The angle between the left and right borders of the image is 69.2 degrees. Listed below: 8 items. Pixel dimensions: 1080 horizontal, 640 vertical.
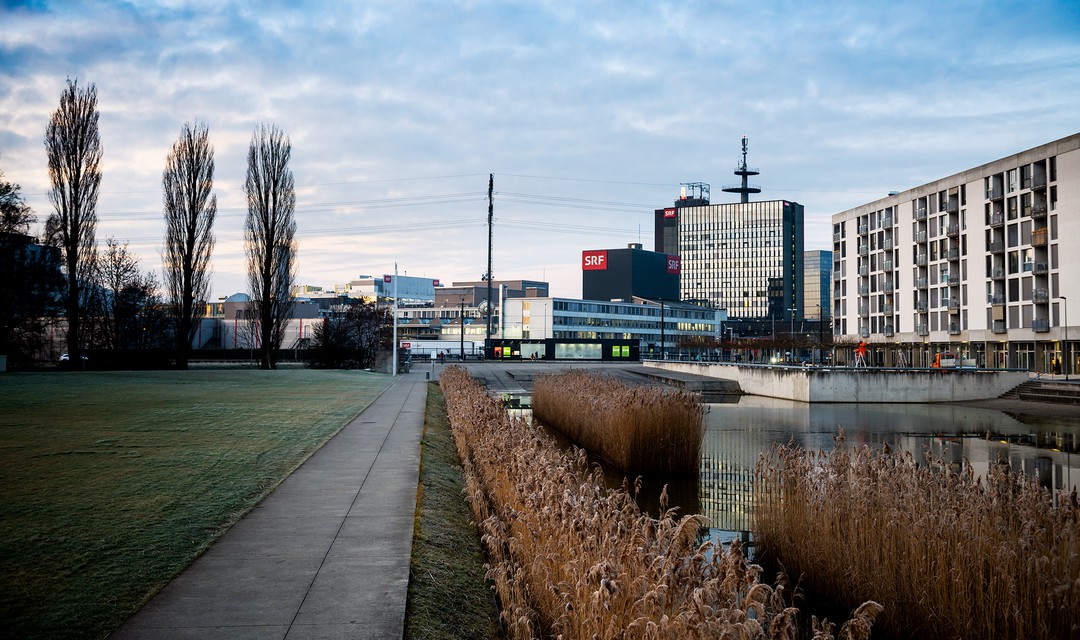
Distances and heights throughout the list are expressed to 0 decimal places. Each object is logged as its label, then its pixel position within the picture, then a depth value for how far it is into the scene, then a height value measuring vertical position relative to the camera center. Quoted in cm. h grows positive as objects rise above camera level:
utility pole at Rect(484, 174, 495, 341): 7350 +1257
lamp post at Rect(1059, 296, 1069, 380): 5369 -119
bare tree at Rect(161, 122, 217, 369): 4550 +681
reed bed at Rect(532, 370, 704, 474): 1523 -201
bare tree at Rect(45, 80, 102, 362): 3966 +798
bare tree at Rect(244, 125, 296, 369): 4906 +647
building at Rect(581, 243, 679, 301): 16812 +1202
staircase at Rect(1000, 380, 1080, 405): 3566 -311
